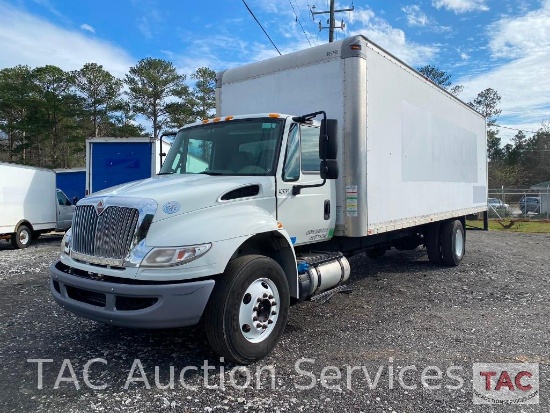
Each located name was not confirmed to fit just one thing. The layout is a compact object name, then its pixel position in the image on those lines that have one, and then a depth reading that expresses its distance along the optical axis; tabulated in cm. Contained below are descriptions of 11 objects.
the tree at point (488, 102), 5466
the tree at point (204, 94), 3706
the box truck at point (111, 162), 1215
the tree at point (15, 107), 3384
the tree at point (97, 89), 3469
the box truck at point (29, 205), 1320
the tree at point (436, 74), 4534
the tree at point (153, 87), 3559
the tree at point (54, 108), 3434
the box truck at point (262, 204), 365
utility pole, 2169
